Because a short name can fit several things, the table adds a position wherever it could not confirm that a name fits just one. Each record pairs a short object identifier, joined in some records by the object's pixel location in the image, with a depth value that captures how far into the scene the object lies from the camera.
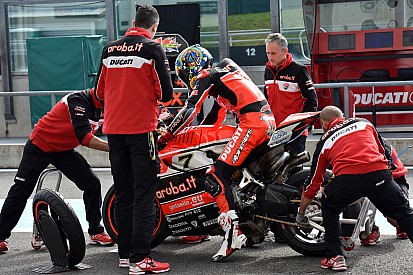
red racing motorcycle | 6.77
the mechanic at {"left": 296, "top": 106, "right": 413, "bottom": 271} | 6.15
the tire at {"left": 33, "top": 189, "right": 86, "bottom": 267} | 6.71
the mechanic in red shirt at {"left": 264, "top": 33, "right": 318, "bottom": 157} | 7.88
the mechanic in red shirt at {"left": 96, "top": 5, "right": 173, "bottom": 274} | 6.35
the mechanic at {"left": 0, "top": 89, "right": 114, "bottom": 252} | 7.35
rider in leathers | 6.71
